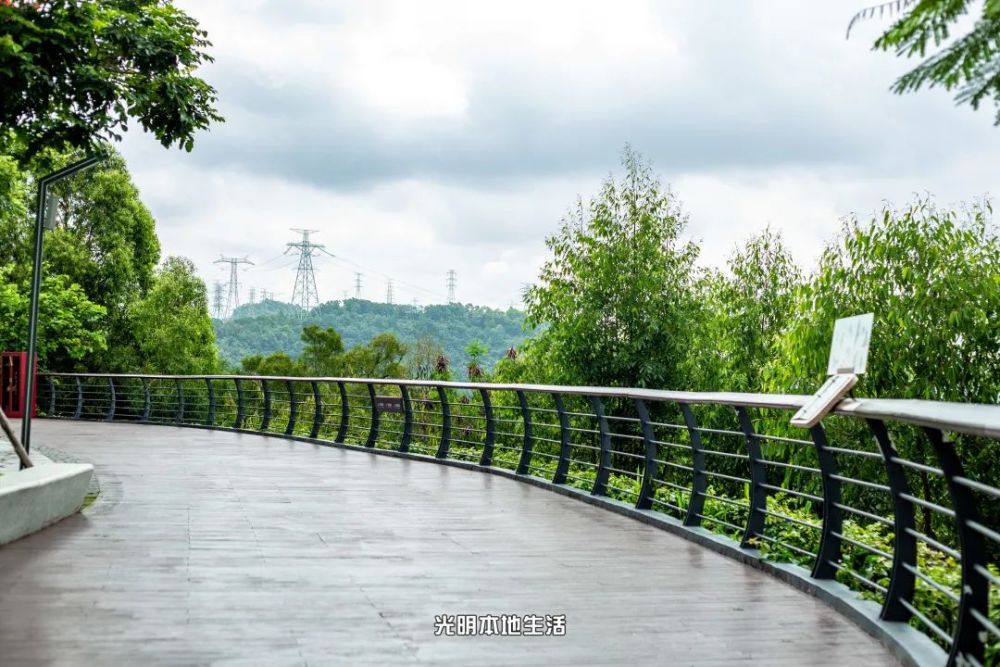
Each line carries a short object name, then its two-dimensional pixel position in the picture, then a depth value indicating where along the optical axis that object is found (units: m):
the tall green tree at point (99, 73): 9.94
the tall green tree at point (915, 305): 20.75
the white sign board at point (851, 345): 5.29
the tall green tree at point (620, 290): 28.73
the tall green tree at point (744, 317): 28.58
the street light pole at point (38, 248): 12.08
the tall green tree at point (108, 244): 44.00
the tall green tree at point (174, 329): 46.34
